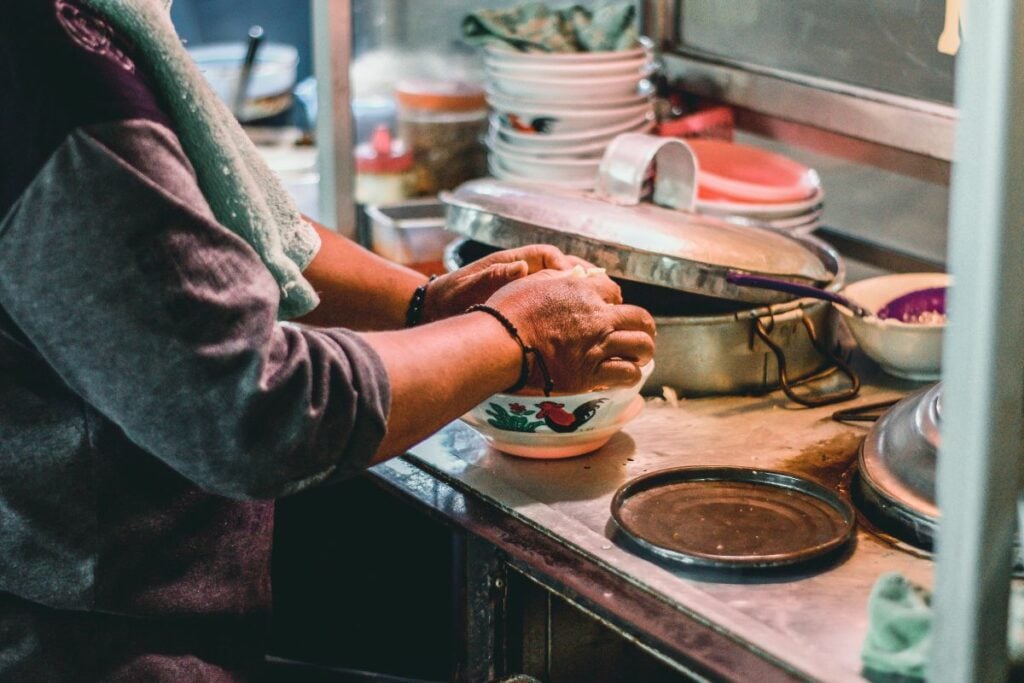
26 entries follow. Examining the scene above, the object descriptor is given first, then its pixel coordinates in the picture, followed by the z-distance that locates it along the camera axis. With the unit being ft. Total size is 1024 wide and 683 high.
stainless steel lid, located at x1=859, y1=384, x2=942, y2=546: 4.59
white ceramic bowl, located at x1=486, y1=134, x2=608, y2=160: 7.88
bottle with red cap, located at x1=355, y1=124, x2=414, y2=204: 8.95
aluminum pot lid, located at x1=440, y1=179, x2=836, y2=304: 5.72
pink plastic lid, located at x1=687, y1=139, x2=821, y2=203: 7.43
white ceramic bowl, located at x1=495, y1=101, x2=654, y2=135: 7.82
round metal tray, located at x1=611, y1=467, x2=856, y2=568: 4.45
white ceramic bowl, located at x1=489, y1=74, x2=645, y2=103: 7.75
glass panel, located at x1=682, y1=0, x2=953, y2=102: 7.38
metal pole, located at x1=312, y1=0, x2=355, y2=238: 8.07
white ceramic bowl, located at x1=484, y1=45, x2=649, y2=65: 7.75
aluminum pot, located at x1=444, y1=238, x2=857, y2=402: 5.86
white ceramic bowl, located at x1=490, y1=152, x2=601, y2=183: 7.92
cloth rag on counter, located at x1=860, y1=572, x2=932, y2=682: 3.74
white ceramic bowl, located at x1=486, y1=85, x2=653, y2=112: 7.82
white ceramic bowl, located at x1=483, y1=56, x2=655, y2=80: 7.73
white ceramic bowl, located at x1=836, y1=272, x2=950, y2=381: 5.98
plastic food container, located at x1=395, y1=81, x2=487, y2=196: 9.18
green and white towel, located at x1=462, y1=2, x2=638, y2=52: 7.97
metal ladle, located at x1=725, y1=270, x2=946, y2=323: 6.36
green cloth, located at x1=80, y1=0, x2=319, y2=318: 3.94
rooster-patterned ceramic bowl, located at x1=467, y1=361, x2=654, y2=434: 5.15
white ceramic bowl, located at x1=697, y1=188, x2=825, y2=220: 7.22
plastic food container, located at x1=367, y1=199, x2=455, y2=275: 8.12
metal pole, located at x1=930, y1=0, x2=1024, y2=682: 3.01
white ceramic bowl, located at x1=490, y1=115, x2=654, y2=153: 7.86
